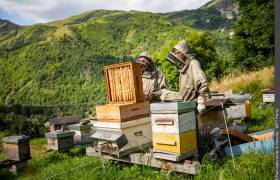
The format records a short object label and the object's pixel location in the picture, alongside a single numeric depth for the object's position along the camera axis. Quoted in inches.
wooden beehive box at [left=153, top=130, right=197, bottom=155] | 150.3
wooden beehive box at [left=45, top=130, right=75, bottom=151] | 292.8
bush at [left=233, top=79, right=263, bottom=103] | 484.7
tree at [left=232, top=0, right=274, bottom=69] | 674.2
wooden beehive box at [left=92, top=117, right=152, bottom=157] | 178.2
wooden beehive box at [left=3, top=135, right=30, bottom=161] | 266.4
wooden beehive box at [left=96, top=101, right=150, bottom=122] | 178.4
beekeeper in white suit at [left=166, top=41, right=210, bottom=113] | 186.5
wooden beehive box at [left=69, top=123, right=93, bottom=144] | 350.9
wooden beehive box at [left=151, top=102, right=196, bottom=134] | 150.0
